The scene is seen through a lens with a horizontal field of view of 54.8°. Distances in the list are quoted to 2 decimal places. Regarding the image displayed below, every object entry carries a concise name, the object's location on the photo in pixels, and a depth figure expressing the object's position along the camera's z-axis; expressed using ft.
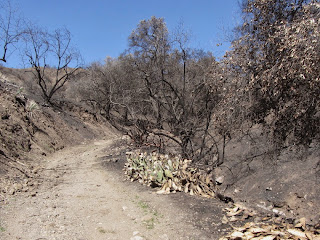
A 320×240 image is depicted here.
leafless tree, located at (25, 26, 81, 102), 67.98
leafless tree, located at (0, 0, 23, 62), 43.20
